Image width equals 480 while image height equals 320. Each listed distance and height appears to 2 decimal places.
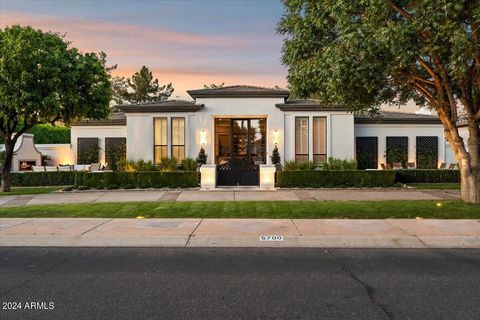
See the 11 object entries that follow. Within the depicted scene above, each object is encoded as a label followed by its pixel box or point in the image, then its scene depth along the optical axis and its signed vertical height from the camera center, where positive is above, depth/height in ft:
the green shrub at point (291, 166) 64.34 -2.14
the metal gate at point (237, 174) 62.28 -3.38
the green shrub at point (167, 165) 65.62 -1.88
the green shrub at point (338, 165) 65.41 -2.06
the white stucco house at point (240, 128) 78.12 +5.68
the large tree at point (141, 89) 204.13 +37.21
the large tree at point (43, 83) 52.54 +10.90
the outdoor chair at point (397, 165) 84.02 -2.70
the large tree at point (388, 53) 32.94 +9.89
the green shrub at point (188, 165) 67.41 -1.95
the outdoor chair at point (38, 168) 81.05 -2.84
